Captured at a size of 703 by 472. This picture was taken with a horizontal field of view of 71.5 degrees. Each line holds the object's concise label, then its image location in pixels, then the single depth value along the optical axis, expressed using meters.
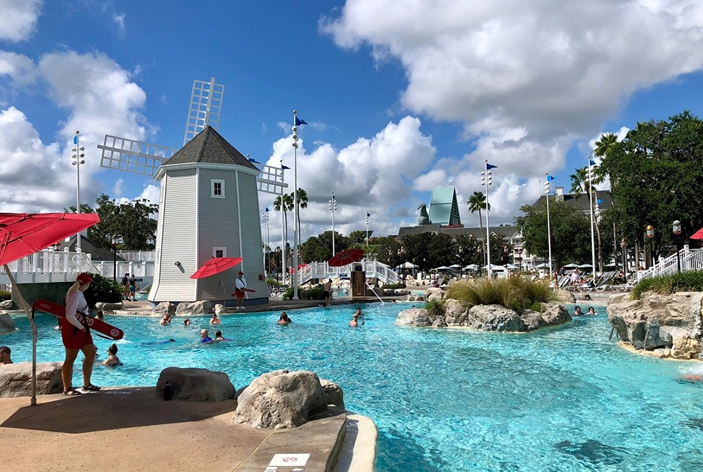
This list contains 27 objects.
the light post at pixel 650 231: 22.58
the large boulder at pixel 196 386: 7.29
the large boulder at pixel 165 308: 24.73
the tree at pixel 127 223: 60.34
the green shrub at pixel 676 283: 15.05
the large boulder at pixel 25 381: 7.44
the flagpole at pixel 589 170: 40.72
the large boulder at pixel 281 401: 5.98
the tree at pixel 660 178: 33.38
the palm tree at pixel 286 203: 69.00
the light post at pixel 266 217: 65.50
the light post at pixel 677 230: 20.25
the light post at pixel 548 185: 40.72
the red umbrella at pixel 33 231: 6.20
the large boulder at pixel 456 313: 19.44
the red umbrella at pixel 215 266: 25.44
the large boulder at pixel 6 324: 19.42
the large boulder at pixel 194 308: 24.83
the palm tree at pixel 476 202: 75.12
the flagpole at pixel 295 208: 29.22
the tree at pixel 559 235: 58.88
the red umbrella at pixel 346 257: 33.16
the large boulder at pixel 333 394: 6.99
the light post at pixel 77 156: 34.81
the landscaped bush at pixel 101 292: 27.39
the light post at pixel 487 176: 35.69
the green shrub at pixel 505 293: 19.59
